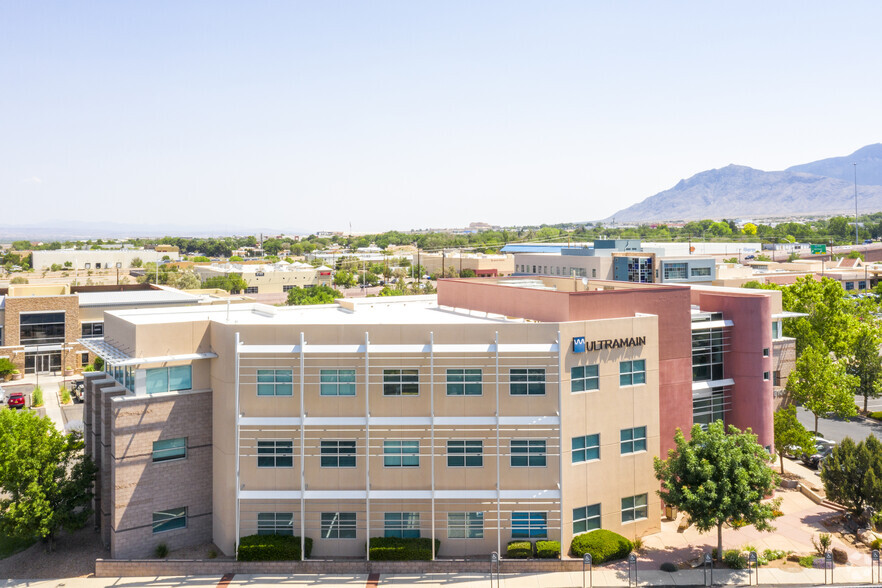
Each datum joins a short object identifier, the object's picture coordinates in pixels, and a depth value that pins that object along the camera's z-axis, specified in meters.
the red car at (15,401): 59.00
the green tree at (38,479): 30.27
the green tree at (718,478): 27.91
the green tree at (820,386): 43.97
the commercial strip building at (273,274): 140.38
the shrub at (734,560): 28.70
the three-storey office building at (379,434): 29.64
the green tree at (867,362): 55.56
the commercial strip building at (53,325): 72.56
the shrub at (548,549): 28.92
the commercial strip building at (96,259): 192.75
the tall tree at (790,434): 38.97
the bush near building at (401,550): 28.77
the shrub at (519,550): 29.08
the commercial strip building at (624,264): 91.75
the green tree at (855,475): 31.84
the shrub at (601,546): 28.89
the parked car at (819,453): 42.75
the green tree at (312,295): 96.08
